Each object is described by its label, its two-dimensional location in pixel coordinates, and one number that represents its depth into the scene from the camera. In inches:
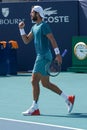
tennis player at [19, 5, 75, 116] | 486.6
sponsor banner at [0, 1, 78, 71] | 1025.5
